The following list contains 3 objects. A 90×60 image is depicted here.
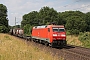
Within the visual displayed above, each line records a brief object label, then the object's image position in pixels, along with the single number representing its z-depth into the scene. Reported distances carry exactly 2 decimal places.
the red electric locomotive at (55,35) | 25.41
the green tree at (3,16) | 97.06
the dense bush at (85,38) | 29.25
